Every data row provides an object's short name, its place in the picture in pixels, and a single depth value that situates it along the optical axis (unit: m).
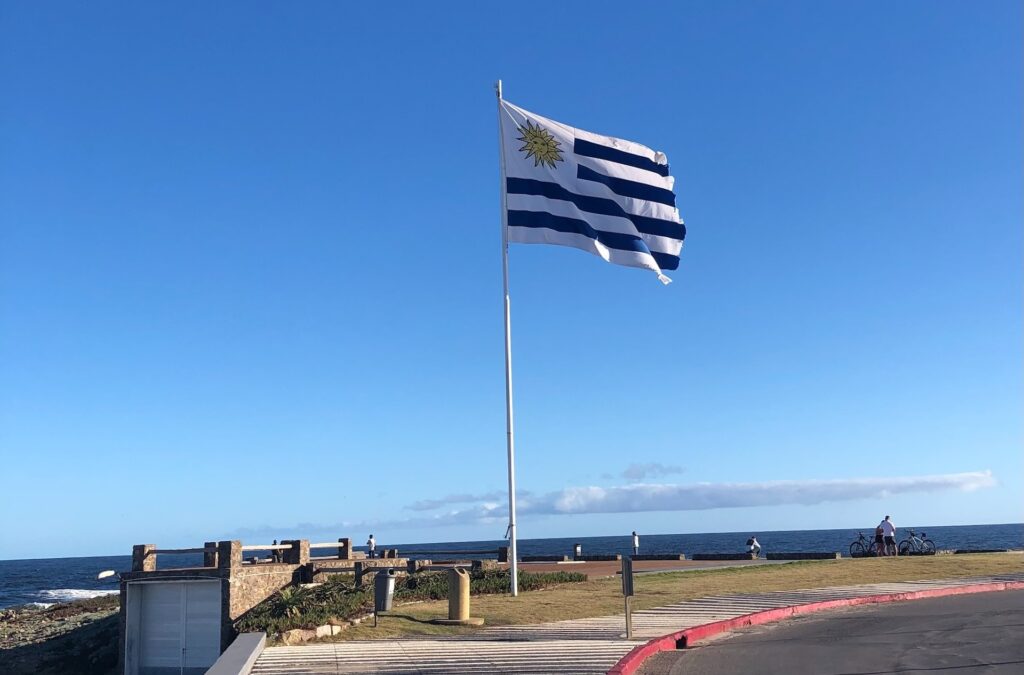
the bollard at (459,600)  17.97
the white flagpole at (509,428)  22.31
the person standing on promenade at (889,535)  36.50
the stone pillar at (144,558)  24.44
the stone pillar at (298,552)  24.53
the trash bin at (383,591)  18.36
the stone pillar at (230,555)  22.64
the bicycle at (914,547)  38.38
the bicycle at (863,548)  38.25
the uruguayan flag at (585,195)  23.25
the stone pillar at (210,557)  23.88
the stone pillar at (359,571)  23.09
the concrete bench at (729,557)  39.44
